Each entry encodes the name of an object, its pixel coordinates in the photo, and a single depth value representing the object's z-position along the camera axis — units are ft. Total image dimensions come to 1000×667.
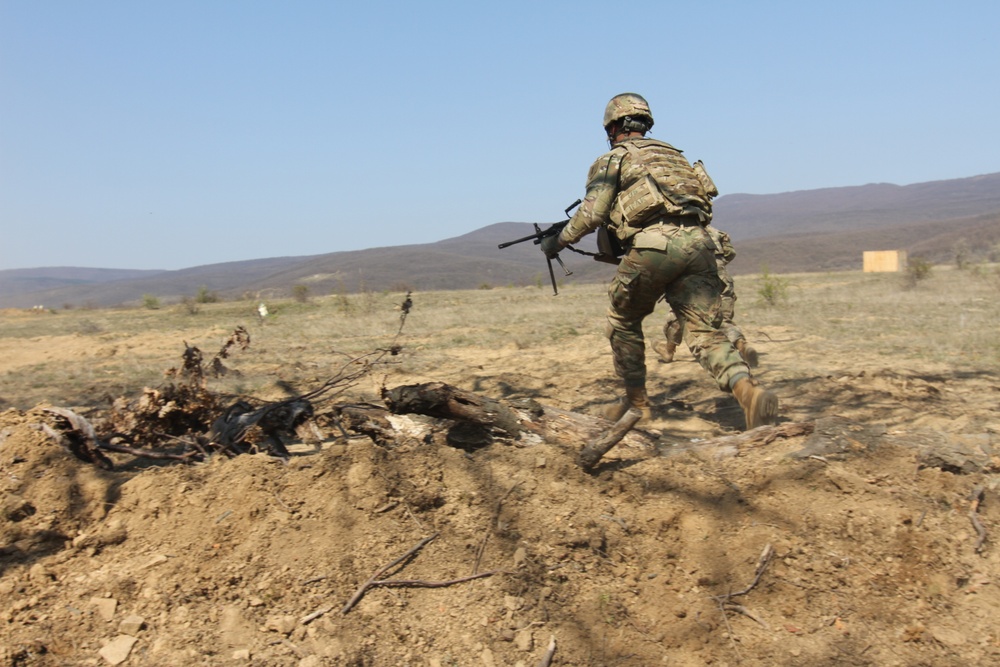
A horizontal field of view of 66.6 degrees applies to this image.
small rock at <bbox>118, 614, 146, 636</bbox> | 7.87
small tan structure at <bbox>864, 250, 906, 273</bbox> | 99.80
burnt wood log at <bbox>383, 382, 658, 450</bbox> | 11.97
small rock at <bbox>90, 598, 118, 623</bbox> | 8.08
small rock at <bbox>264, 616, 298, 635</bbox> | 7.90
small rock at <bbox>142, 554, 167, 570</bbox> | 8.84
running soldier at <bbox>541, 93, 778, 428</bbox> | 13.79
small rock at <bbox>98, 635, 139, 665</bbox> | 7.50
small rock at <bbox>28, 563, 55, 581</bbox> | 8.64
